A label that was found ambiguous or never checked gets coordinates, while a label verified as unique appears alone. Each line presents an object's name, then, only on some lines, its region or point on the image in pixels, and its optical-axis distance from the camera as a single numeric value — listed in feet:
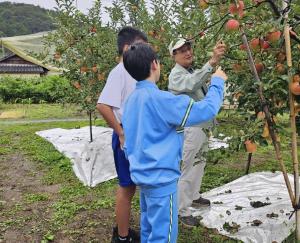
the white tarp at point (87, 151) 11.42
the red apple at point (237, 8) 4.94
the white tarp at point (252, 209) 6.92
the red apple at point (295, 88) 4.92
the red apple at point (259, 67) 5.55
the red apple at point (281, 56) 5.34
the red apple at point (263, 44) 5.26
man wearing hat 7.17
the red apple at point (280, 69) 5.16
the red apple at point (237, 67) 5.75
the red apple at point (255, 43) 5.23
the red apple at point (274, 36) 5.04
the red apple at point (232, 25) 4.77
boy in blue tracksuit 4.88
